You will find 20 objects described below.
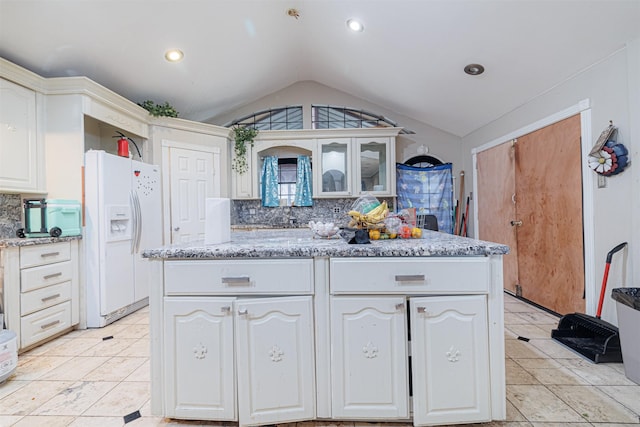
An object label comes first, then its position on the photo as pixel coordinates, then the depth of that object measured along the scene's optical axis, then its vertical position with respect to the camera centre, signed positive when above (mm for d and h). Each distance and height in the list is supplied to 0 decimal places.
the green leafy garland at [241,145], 4289 +1015
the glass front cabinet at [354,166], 4238 +674
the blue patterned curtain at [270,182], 4391 +480
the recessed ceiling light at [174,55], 3018 +1657
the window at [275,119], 4676 +1509
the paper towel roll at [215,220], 1507 -23
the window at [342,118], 4641 +1497
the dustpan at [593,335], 1909 -908
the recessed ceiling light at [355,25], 2856 +1834
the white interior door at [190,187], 3617 +370
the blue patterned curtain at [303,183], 4367 +458
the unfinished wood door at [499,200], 3352 +131
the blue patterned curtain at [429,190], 4434 +325
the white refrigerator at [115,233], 2637 -155
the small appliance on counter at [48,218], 2350 +1
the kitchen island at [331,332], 1286 -520
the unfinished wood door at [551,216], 2498 -57
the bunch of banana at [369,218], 1617 -29
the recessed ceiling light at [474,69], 2855 +1386
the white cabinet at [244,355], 1299 -617
